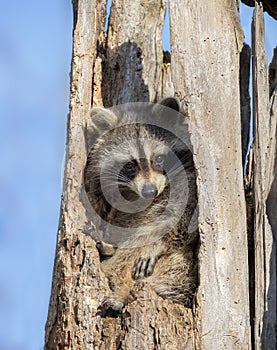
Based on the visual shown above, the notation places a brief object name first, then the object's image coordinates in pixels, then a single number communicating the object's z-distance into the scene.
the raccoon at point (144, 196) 10.40
